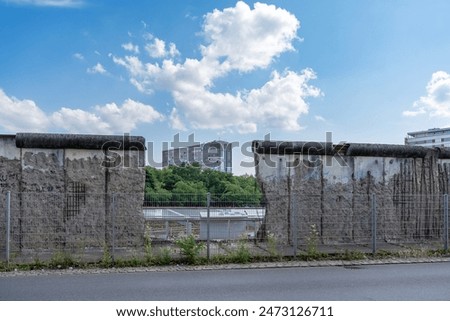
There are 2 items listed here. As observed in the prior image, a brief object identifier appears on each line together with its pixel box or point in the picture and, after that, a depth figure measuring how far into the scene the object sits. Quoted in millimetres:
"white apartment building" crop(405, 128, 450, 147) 101138
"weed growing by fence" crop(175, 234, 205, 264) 11094
